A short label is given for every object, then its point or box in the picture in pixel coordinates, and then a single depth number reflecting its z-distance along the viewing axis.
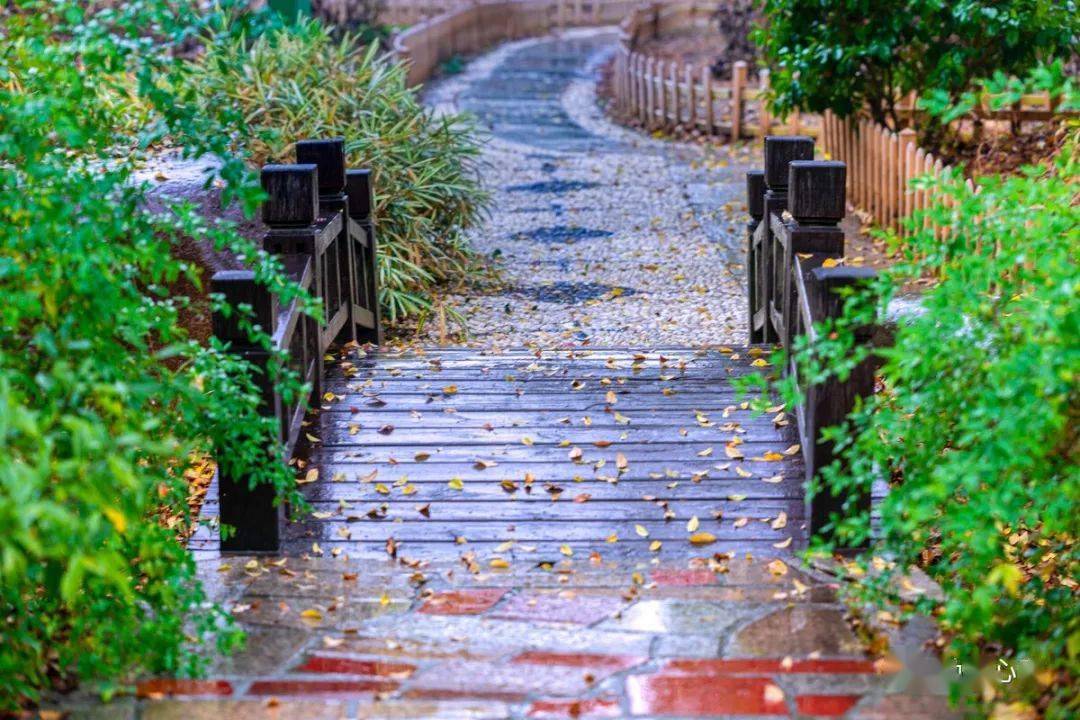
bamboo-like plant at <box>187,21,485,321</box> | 8.99
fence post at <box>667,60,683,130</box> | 16.80
